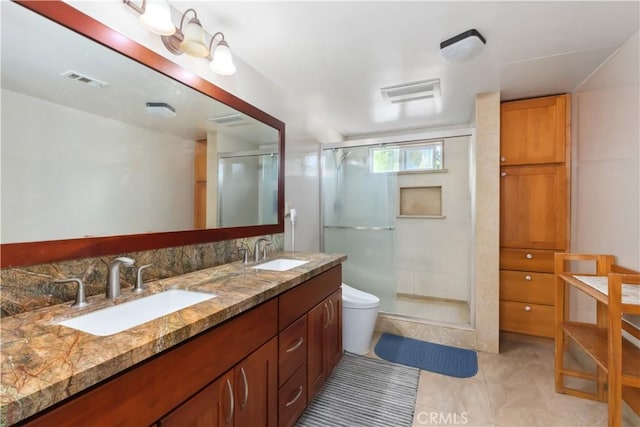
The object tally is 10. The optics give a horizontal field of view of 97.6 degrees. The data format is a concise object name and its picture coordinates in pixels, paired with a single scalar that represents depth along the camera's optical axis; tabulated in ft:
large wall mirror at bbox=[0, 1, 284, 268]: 2.87
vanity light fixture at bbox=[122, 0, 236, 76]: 3.65
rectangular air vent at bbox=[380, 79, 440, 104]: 7.20
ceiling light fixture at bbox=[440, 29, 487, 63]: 5.08
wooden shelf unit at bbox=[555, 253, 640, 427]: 4.18
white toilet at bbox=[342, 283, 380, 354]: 7.40
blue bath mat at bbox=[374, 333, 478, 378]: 6.84
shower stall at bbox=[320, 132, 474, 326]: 9.36
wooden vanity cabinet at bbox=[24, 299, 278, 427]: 1.90
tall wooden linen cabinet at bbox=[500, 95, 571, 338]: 7.62
